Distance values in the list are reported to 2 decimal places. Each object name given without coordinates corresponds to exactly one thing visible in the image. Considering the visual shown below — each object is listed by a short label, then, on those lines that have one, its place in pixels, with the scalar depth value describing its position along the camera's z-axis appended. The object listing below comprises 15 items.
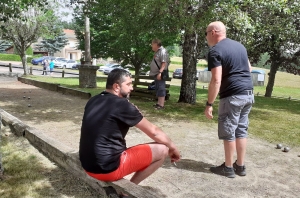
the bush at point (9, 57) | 55.79
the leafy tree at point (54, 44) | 64.44
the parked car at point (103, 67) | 41.00
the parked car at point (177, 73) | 39.32
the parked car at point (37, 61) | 49.12
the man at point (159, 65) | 8.05
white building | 74.38
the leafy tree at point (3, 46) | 67.29
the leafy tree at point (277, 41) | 8.64
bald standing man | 3.64
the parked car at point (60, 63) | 45.06
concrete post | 15.26
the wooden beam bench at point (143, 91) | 10.16
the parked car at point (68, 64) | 45.51
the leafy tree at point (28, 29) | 24.86
